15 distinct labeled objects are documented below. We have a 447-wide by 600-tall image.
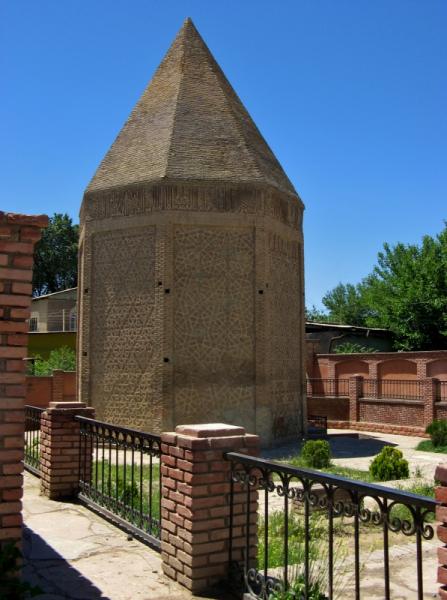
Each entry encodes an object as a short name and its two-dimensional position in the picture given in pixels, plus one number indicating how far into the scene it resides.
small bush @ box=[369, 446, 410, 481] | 10.68
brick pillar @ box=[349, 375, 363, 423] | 23.00
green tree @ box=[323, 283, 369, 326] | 48.66
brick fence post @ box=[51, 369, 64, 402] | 19.41
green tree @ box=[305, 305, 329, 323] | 57.24
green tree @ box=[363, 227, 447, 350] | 32.00
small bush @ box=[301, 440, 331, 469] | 12.14
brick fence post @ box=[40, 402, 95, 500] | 7.09
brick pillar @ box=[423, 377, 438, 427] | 20.16
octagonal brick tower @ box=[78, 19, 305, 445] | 15.11
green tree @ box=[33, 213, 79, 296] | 51.72
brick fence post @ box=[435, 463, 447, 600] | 2.68
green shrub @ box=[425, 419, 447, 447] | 16.86
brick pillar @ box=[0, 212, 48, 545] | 3.63
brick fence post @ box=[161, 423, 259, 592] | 4.19
